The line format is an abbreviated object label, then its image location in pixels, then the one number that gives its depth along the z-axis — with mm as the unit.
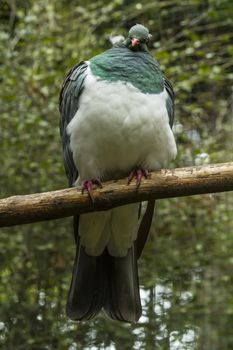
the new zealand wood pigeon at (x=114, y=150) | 5691
